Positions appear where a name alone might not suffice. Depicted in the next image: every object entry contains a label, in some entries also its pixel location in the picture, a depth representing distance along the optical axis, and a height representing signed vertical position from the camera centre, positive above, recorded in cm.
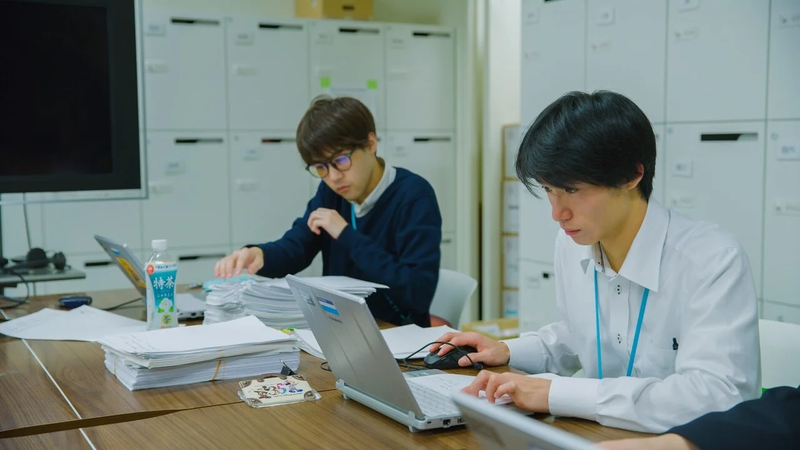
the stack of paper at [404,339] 169 -41
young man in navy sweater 215 -19
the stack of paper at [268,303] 197 -37
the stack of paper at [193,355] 152 -39
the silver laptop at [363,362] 122 -34
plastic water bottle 184 -31
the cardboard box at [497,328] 420 -93
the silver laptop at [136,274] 217 -34
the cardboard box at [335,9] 433 +78
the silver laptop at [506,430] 69 -25
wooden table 122 -44
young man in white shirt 123 -24
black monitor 257 +19
